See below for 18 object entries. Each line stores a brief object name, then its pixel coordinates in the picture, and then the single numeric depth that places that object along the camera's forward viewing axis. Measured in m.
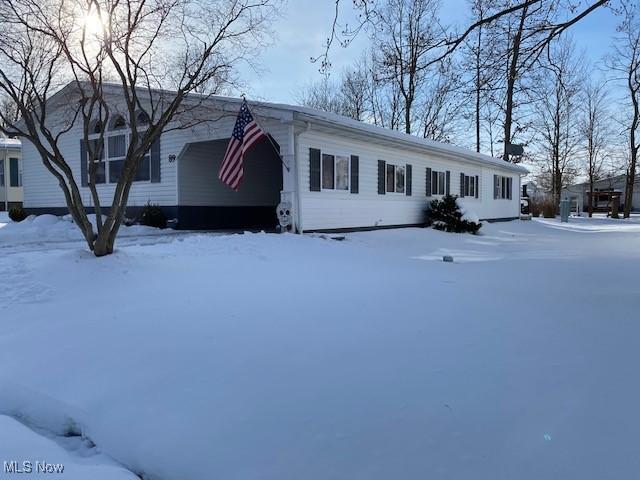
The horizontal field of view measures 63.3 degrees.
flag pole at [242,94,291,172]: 11.05
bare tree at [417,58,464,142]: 30.12
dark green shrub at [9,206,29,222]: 16.31
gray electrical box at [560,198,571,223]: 26.69
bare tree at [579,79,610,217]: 34.84
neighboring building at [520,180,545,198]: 35.99
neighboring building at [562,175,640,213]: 45.27
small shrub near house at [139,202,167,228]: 13.52
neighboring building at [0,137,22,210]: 24.55
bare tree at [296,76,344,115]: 34.66
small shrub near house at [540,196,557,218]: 30.80
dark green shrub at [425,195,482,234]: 16.31
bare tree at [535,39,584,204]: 33.31
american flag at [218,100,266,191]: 10.62
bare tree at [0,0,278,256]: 6.78
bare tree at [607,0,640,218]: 30.77
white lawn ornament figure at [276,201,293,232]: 11.44
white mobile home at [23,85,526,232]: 11.64
